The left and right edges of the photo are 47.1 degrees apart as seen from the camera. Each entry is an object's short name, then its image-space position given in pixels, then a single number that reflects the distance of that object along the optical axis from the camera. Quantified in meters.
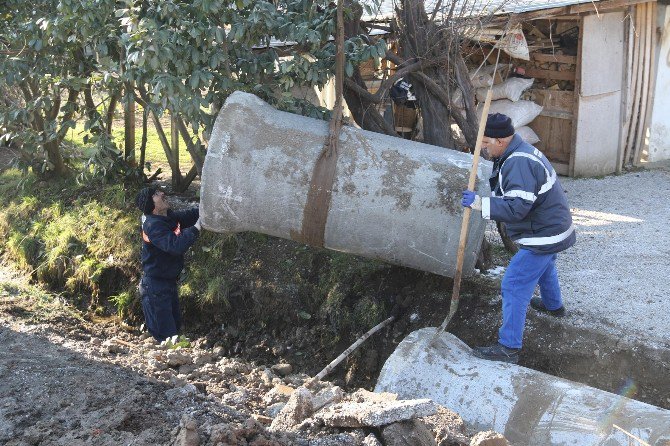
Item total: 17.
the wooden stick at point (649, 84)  9.91
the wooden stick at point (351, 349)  5.09
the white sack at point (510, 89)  9.78
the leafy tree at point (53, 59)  6.10
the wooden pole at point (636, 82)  9.74
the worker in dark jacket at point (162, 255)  6.27
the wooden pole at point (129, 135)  8.52
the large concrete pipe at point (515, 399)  4.23
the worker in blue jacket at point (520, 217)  4.91
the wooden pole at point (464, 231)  4.97
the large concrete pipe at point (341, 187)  5.28
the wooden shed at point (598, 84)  9.62
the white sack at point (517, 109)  9.88
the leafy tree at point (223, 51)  5.50
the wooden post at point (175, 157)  8.61
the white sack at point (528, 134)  10.15
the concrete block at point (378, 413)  3.93
